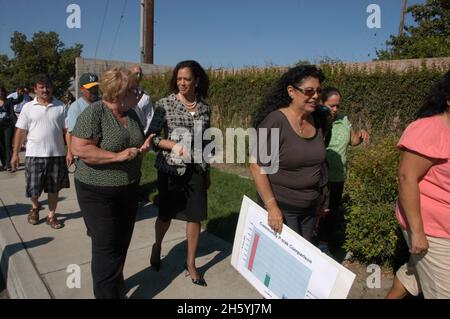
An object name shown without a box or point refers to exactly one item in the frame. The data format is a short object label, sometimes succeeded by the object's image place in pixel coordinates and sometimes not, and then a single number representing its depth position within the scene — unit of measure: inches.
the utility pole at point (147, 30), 586.6
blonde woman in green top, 95.7
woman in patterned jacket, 119.3
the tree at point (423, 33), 538.9
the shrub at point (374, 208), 130.2
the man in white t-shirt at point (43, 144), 171.2
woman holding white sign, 90.4
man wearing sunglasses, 152.9
